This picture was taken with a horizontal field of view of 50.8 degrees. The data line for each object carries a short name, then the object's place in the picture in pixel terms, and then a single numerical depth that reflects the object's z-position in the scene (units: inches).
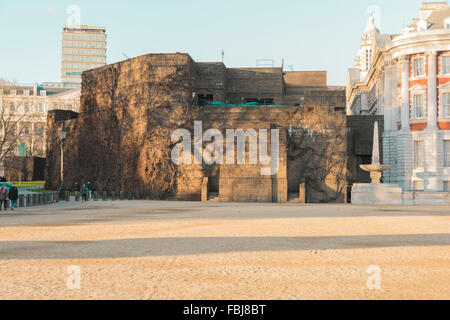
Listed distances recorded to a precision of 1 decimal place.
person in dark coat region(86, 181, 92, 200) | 1637.1
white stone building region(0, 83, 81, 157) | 3730.3
